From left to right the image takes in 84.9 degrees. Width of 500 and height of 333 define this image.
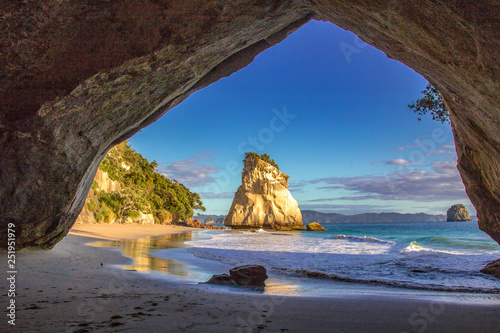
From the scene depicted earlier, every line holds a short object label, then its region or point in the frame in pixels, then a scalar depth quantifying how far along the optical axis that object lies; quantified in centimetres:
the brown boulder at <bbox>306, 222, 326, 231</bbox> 5419
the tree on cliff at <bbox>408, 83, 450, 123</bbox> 791
